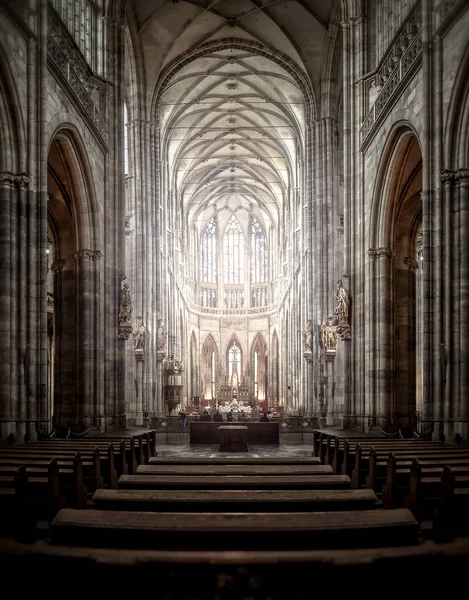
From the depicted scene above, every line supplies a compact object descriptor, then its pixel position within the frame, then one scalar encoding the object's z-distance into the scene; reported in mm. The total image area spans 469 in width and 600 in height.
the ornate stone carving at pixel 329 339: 32188
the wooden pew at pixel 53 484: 7441
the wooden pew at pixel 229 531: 4293
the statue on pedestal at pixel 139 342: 33531
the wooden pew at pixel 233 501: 5492
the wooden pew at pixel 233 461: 9125
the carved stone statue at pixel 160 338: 37688
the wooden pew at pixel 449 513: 6176
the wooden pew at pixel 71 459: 9494
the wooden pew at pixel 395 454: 10133
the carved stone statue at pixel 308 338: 37312
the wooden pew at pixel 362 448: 11414
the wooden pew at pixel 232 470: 7648
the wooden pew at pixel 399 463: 9094
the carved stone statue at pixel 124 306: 23703
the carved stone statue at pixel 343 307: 23859
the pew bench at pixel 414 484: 7263
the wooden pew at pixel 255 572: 3270
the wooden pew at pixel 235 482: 6754
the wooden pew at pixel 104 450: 10884
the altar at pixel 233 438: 22536
